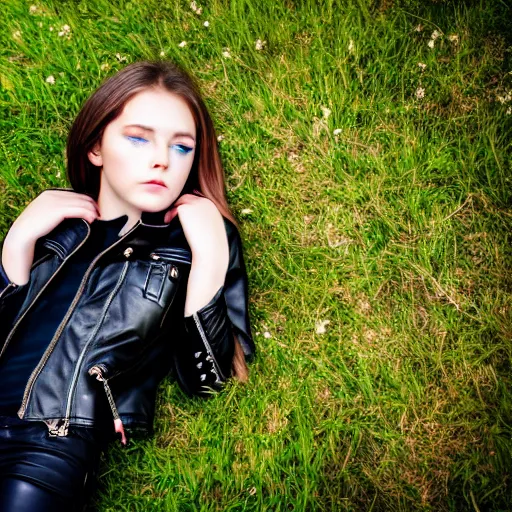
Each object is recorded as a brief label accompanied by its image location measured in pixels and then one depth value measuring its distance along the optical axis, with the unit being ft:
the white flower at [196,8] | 13.25
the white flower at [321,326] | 11.91
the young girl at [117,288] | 9.67
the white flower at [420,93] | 12.70
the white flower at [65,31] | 13.29
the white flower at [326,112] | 12.73
